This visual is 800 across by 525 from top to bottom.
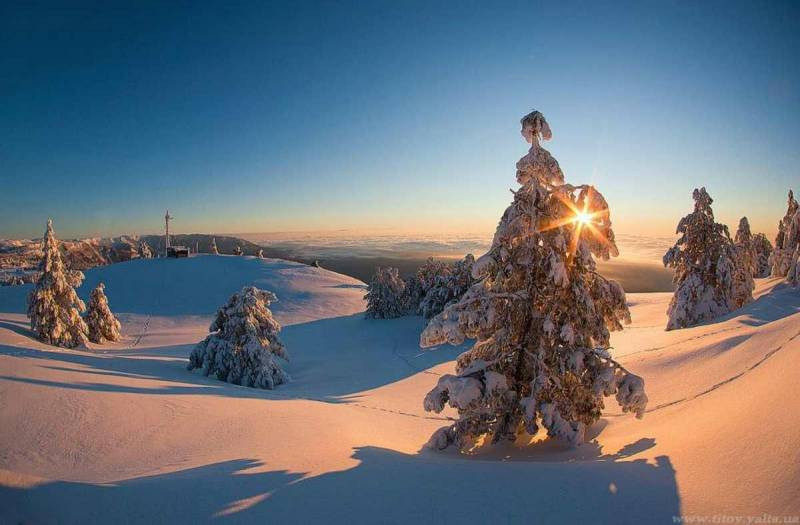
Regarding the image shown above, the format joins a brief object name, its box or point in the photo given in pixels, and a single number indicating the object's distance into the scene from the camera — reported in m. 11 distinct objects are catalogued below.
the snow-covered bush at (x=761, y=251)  44.47
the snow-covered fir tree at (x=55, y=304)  23.75
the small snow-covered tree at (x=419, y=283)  37.00
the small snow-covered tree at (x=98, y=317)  28.64
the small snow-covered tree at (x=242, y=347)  18.05
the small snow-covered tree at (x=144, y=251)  83.03
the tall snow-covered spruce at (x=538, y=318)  7.15
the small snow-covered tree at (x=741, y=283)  20.50
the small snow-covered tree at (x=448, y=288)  31.38
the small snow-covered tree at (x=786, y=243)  26.64
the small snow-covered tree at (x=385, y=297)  37.50
